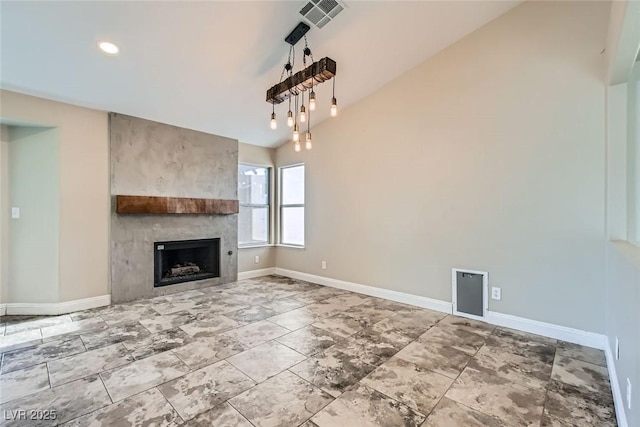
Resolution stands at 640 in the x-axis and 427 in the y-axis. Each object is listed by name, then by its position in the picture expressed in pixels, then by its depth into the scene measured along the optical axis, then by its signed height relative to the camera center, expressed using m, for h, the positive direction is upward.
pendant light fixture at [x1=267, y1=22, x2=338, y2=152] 2.73 +1.38
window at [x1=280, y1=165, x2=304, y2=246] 5.49 +0.16
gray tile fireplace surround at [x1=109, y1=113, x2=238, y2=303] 3.91 +0.42
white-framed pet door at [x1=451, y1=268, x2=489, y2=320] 3.28 -0.93
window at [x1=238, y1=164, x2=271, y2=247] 5.48 +0.17
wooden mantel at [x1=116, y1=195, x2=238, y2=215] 3.86 +0.12
